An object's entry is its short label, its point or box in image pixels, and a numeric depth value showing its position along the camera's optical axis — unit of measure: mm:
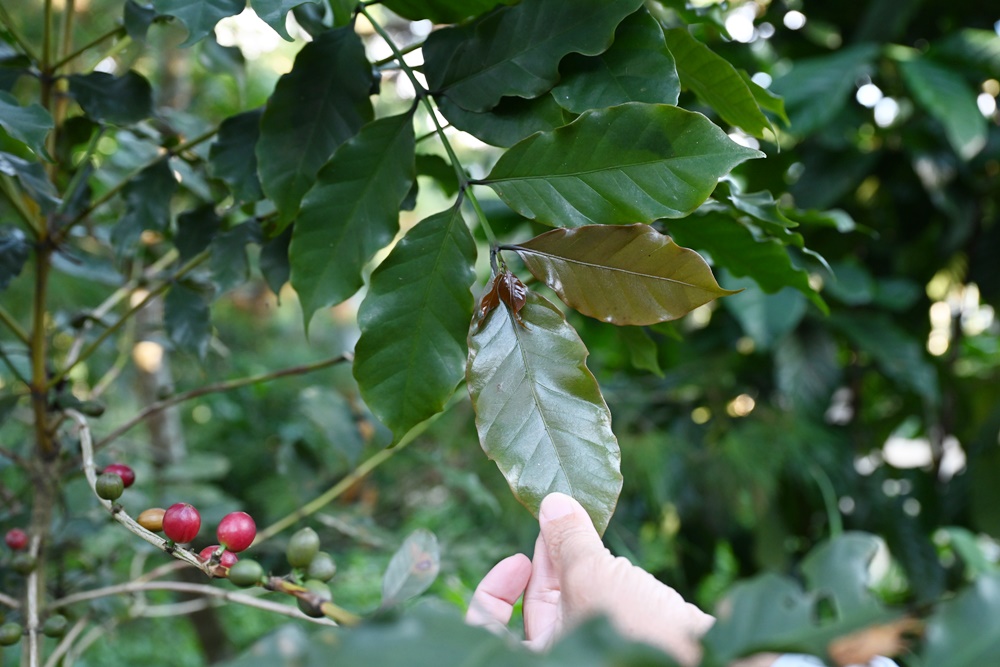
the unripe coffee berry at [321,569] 301
